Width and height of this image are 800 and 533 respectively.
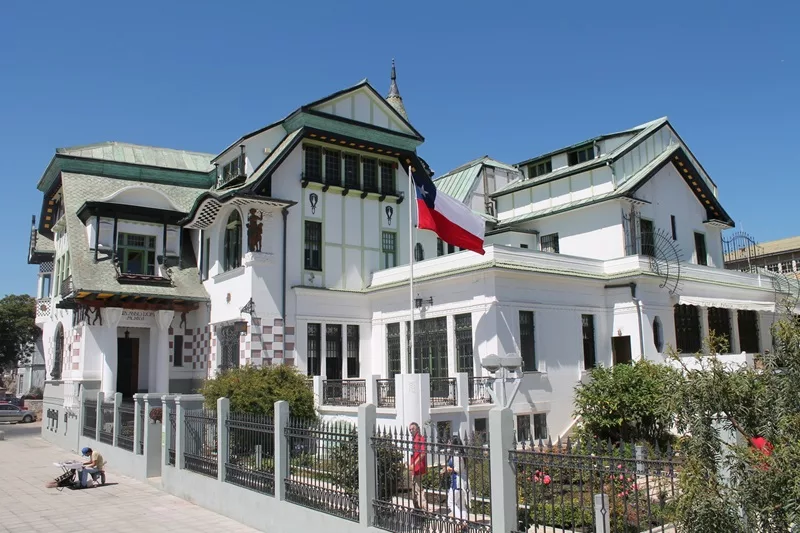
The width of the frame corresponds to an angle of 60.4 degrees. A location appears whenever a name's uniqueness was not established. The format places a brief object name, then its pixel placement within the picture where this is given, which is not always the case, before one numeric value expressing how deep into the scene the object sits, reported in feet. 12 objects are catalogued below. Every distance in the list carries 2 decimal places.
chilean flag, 68.59
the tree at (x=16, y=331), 228.63
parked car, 143.54
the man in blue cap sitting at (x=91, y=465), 60.34
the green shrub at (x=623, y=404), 63.57
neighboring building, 170.81
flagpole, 68.82
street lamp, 67.21
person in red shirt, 33.31
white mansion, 76.18
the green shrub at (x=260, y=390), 63.05
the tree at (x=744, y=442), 17.16
